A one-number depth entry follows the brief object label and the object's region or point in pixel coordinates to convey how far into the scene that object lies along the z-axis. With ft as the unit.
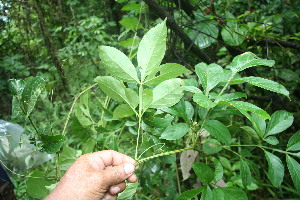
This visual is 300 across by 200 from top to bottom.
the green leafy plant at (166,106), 1.46
